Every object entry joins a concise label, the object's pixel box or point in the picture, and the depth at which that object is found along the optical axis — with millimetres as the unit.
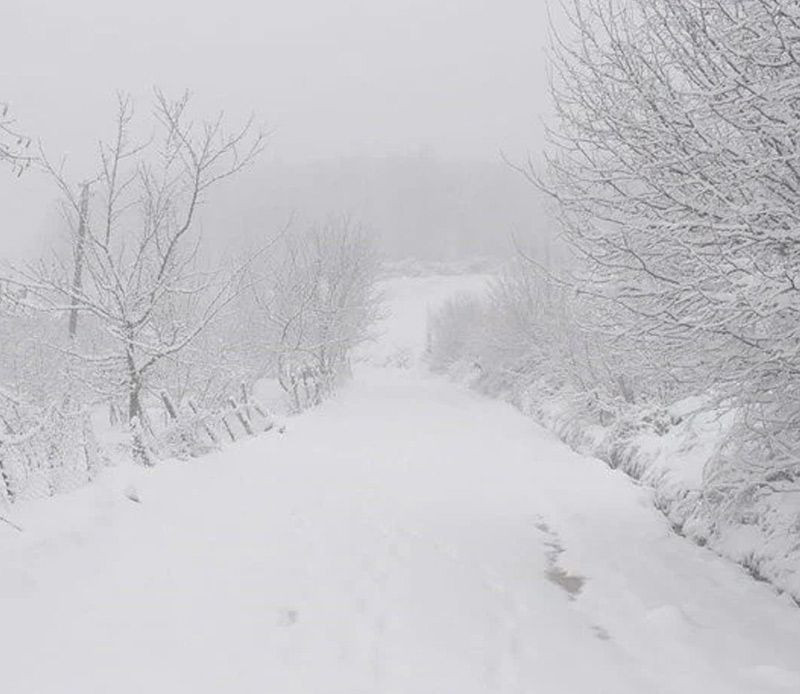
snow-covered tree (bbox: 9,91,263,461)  11672
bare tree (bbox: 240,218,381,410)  26766
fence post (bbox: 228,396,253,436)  15711
